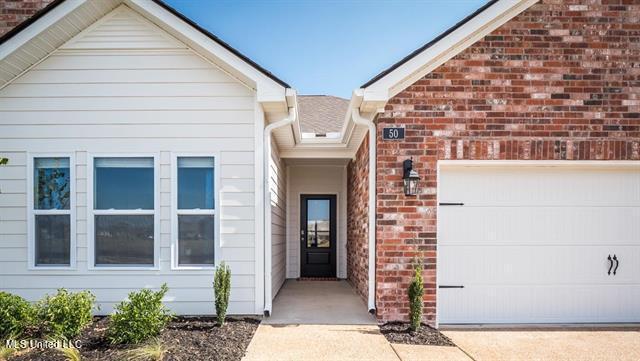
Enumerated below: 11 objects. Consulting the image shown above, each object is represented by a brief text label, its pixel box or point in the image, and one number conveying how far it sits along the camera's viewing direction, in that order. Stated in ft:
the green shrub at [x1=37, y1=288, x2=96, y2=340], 15.26
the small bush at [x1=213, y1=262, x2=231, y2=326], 17.31
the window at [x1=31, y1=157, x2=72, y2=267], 19.70
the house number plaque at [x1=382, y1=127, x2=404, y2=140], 18.92
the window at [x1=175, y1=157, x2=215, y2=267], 19.67
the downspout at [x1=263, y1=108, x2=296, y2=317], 19.88
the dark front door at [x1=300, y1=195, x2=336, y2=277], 35.53
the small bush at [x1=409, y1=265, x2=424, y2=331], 17.03
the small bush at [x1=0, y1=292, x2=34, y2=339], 15.30
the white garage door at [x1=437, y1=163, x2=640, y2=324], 19.25
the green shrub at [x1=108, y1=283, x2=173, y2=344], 14.89
